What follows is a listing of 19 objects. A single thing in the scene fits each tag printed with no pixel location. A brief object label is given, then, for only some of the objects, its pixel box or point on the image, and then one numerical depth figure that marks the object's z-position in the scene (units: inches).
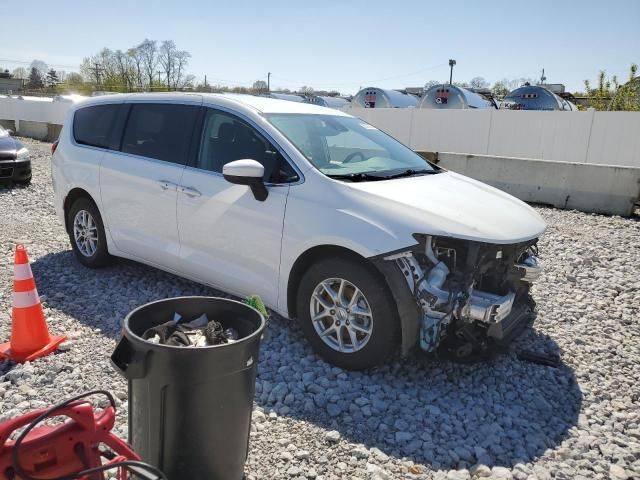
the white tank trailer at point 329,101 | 1358.3
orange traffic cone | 146.6
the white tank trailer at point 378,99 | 1160.8
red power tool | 71.1
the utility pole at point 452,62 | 2219.7
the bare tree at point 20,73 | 3430.1
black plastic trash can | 81.4
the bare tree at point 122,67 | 2175.2
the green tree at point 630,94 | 895.7
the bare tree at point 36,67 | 3142.2
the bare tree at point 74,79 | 2554.1
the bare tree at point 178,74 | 2288.4
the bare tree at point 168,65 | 2261.3
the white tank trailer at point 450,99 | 978.7
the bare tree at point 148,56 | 2235.5
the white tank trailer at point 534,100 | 1016.9
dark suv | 394.6
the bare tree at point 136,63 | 2209.6
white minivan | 131.9
